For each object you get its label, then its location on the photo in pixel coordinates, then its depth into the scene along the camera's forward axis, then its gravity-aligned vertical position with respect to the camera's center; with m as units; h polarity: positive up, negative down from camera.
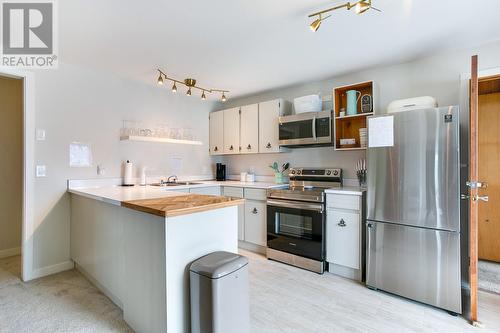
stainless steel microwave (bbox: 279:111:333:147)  3.18 +0.49
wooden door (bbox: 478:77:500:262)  3.12 -0.05
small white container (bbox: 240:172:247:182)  4.18 -0.16
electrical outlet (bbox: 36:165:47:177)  2.71 -0.03
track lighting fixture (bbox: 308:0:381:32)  1.66 +1.11
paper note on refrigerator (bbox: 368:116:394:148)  2.38 +0.33
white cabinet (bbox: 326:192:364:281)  2.65 -0.75
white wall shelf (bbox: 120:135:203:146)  3.19 +0.38
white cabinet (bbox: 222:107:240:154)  4.13 +0.60
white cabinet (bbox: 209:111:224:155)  4.36 +0.60
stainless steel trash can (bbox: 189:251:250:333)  1.44 -0.76
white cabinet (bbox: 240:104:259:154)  3.90 +0.60
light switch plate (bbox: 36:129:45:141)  2.70 +0.36
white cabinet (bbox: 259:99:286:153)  3.64 +0.63
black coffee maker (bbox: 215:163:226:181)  4.49 -0.09
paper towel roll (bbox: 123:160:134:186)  3.35 -0.09
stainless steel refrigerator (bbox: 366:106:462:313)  2.10 -0.40
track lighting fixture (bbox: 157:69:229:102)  3.16 +1.14
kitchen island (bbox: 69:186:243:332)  1.53 -0.54
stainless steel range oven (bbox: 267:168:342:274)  2.85 -0.67
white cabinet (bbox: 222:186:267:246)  3.39 -0.69
